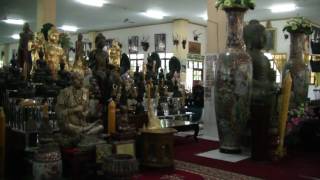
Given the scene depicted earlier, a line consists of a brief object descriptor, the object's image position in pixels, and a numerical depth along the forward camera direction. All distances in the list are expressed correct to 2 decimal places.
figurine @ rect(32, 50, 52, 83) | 5.54
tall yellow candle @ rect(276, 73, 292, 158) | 4.93
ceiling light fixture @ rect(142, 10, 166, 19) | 12.03
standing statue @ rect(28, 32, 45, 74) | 6.27
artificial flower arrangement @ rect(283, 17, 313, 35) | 6.23
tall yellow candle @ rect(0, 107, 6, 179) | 3.18
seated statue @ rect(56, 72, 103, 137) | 3.76
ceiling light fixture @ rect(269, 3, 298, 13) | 10.58
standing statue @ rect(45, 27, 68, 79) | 6.33
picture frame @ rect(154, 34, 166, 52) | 13.69
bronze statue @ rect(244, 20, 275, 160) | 4.88
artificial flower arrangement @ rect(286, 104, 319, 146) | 5.79
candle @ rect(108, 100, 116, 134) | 3.79
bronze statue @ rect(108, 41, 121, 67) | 6.95
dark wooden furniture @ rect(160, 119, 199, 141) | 5.96
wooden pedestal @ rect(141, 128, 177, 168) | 4.10
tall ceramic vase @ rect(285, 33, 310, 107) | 6.33
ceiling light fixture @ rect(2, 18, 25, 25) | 13.86
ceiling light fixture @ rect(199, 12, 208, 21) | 12.48
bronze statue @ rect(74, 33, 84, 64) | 7.35
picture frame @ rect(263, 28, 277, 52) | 12.13
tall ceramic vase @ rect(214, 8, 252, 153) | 4.98
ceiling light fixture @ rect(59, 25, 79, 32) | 15.84
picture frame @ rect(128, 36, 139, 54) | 14.62
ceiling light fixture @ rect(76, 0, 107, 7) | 10.46
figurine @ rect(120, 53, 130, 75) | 7.82
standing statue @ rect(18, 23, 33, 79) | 6.30
